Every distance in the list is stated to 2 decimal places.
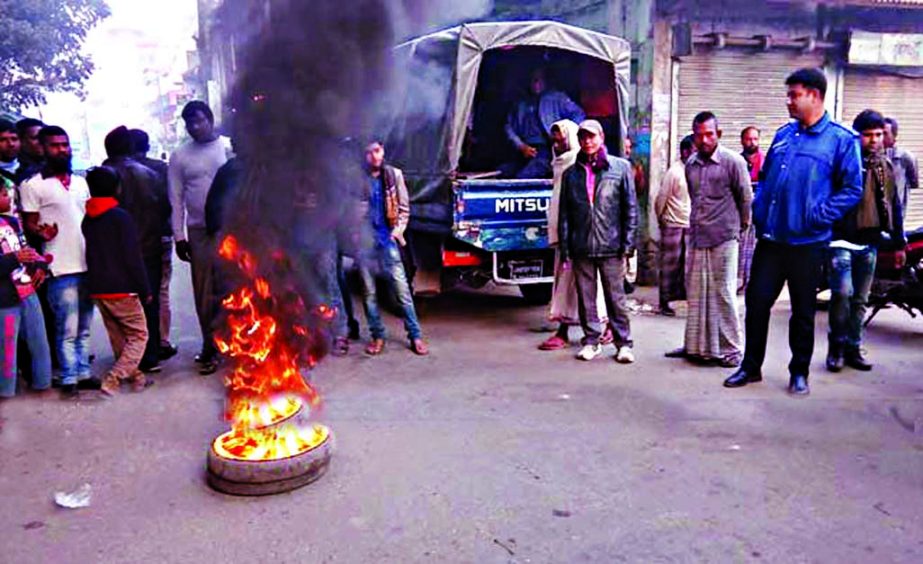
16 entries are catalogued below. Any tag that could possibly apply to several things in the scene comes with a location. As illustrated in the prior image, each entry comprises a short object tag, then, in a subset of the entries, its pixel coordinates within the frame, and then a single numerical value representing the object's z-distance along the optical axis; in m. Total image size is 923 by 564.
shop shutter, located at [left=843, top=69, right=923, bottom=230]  10.14
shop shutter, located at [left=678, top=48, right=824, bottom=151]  9.33
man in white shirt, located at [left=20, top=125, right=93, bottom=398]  4.84
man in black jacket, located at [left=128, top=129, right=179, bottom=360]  5.67
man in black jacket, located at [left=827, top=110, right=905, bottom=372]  5.22
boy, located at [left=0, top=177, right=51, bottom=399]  4.52
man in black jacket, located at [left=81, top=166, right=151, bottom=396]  4.85
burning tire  3.43
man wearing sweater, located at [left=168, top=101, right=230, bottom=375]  5.49
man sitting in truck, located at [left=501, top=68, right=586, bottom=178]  7.94
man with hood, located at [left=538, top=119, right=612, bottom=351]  6.11
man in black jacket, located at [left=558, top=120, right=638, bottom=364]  5.63
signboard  9.75
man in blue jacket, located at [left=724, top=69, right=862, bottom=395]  4.53
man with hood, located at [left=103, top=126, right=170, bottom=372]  5.39
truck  6.77
